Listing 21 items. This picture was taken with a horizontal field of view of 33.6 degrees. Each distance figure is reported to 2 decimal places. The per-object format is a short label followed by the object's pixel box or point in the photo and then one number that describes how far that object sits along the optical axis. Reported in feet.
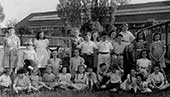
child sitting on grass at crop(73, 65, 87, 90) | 25.88
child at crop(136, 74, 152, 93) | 23.34
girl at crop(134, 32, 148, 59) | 25.75
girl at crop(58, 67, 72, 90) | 25.90
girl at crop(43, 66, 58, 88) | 26.12
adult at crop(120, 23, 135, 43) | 27.12
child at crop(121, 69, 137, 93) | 23.88
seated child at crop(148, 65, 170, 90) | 23.71
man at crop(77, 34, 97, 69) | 27.91
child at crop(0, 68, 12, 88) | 24.49
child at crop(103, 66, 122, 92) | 25.30
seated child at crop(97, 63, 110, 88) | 26.17
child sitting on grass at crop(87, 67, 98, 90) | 25.95
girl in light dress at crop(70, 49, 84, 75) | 27.14
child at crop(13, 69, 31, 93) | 24.45
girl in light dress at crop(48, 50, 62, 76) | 27.50
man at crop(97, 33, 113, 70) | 26.96
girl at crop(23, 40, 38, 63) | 27.20
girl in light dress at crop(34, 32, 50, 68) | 27.94
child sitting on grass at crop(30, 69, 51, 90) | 25.35
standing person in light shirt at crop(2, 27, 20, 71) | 28.19
